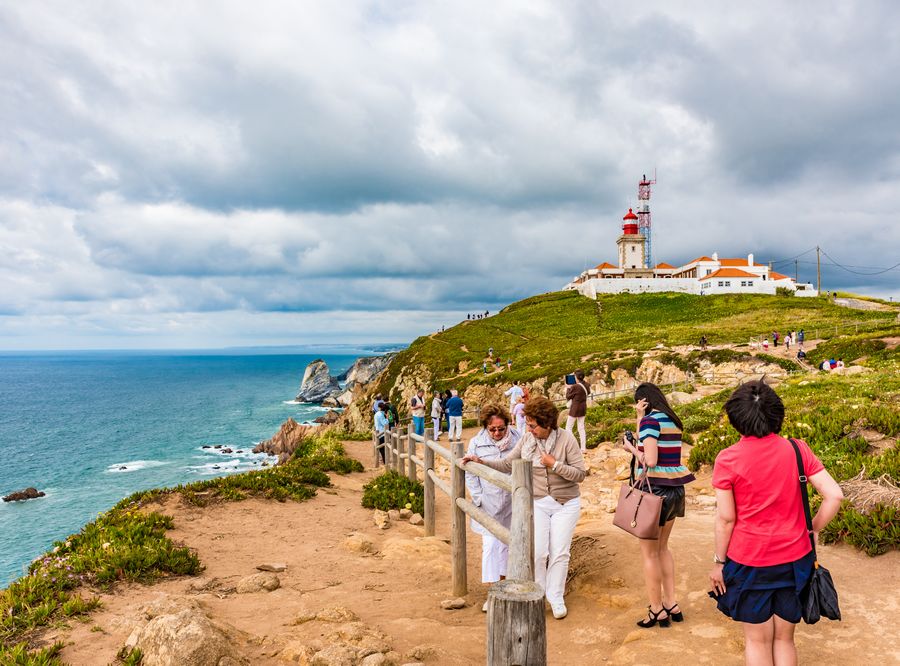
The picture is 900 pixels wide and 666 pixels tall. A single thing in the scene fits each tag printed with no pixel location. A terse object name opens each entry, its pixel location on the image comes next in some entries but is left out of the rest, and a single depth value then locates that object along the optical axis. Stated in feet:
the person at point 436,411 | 71.51
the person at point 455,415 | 58.39
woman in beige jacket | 17.17
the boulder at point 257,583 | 21.95
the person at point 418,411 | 57.16
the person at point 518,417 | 47.91
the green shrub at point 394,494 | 38.04
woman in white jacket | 19.42
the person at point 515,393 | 57.31
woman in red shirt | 10.50
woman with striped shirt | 15.30
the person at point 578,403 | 47.62
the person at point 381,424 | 56.29
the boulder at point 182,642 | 13.33
